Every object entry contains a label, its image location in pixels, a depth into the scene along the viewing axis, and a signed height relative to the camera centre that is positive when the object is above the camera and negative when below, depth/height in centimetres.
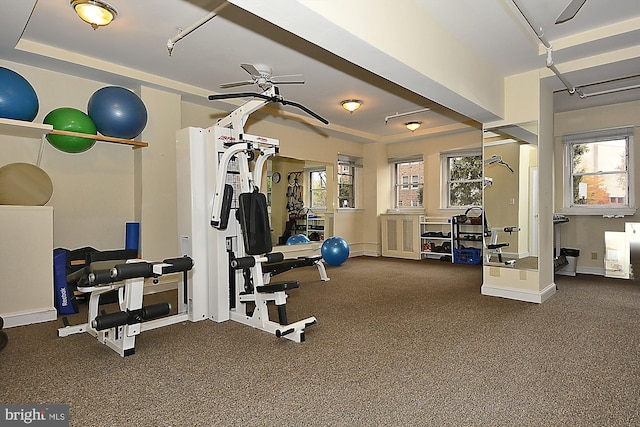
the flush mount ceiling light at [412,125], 646 +143
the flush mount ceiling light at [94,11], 283 +153
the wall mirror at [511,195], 429 +14
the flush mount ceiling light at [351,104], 534 +149
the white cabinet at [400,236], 751 -56
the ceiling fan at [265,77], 358 +145
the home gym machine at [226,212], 327 -1
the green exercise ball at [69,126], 371 +85
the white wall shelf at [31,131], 325 +76
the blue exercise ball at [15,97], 316 +99
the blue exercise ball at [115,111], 385 +103
